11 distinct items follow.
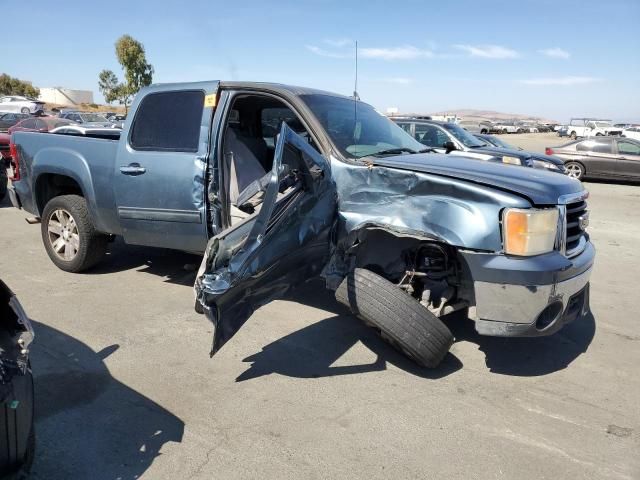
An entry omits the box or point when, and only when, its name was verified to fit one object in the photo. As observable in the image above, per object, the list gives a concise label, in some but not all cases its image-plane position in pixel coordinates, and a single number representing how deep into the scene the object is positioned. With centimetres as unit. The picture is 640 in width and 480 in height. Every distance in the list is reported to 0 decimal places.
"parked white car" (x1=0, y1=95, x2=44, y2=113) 3486
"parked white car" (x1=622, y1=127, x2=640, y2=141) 3544
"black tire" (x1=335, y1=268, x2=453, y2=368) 340
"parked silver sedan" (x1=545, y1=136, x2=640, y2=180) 1541
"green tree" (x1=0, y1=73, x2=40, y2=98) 6975
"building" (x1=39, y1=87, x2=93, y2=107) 8188
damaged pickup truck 322
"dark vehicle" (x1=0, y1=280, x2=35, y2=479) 205
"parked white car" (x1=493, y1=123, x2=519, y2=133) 6030
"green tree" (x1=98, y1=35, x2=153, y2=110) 5606
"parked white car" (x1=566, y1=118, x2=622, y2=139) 4294
